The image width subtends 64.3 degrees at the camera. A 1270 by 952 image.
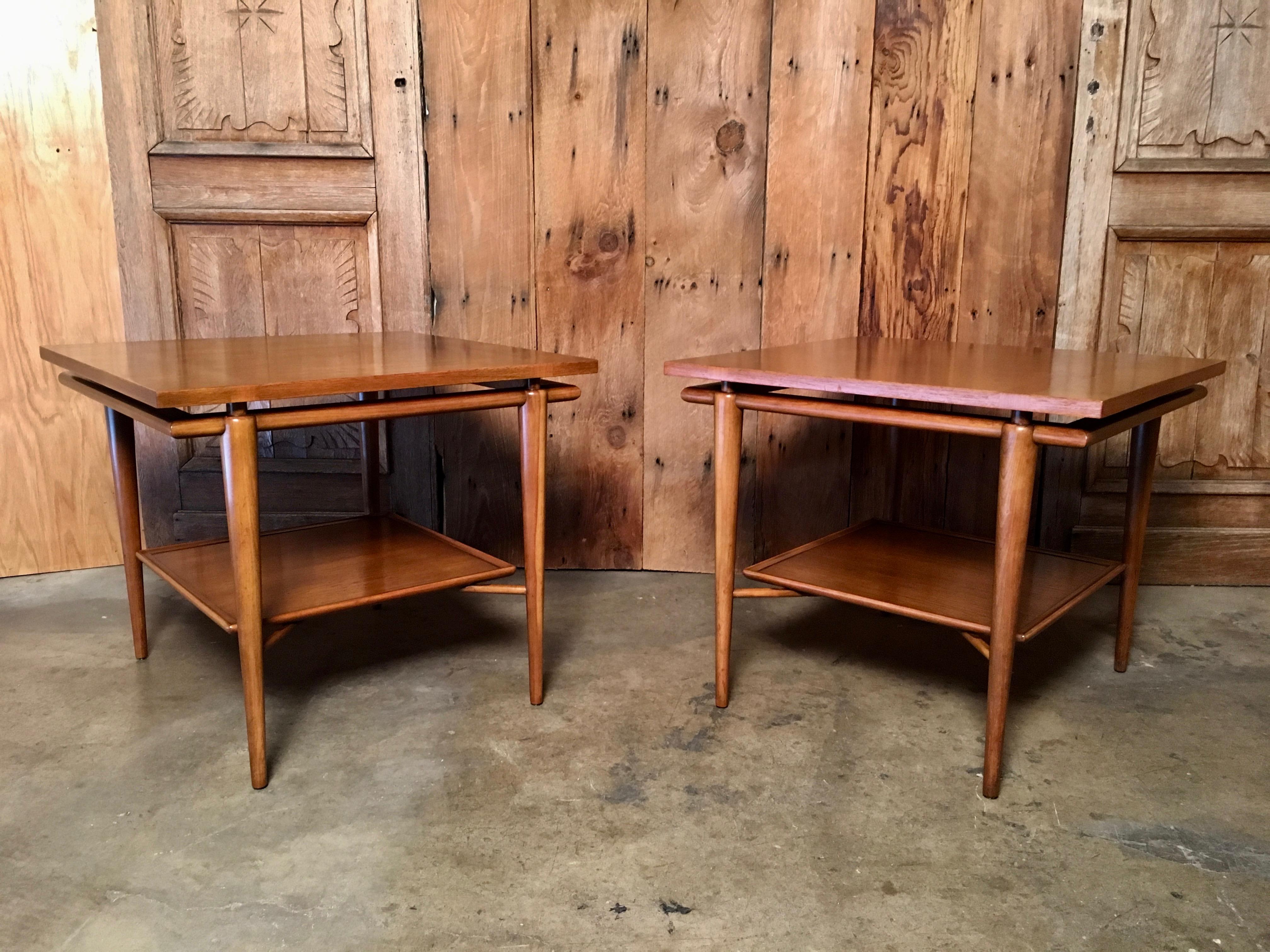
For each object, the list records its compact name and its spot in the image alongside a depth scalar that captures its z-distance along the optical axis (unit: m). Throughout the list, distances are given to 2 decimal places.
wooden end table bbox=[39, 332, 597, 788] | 1.64
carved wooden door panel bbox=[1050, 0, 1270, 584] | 2.62
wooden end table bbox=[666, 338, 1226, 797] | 1.64
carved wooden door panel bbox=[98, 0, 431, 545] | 2.69
